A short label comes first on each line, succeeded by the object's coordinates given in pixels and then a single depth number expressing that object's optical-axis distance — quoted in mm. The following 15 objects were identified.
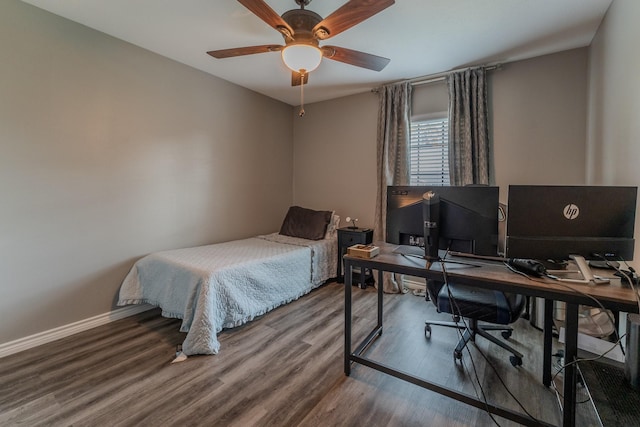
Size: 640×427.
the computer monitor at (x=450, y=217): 1522
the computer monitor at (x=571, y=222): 1294
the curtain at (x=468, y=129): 2984
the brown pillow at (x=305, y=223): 3752
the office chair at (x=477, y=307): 1812
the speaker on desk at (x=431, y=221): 1610
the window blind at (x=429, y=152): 3387
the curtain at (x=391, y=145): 3471
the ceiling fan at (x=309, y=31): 1653
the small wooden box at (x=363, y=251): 1771
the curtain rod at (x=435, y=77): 2971
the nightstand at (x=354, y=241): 3555
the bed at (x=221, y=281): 2170
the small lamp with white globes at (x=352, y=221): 3900
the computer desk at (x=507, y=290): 1190
